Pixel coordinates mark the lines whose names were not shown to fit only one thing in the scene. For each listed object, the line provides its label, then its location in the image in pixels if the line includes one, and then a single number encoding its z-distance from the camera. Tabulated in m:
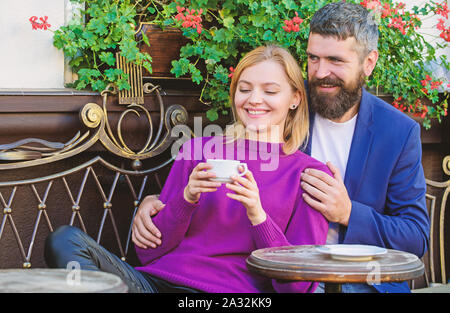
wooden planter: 3.31
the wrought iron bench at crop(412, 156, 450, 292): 3.87
